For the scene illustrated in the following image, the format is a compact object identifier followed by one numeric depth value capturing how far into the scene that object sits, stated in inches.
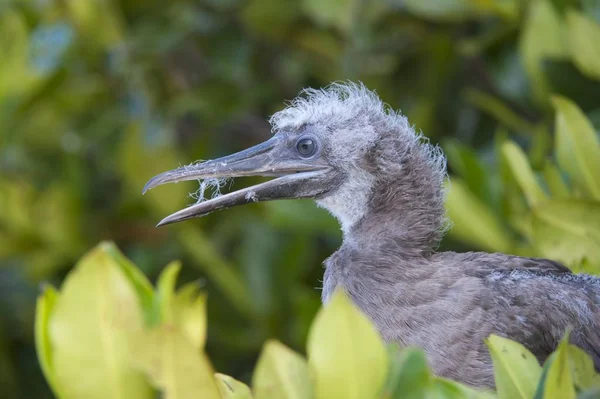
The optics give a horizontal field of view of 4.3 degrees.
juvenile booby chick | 171.4
